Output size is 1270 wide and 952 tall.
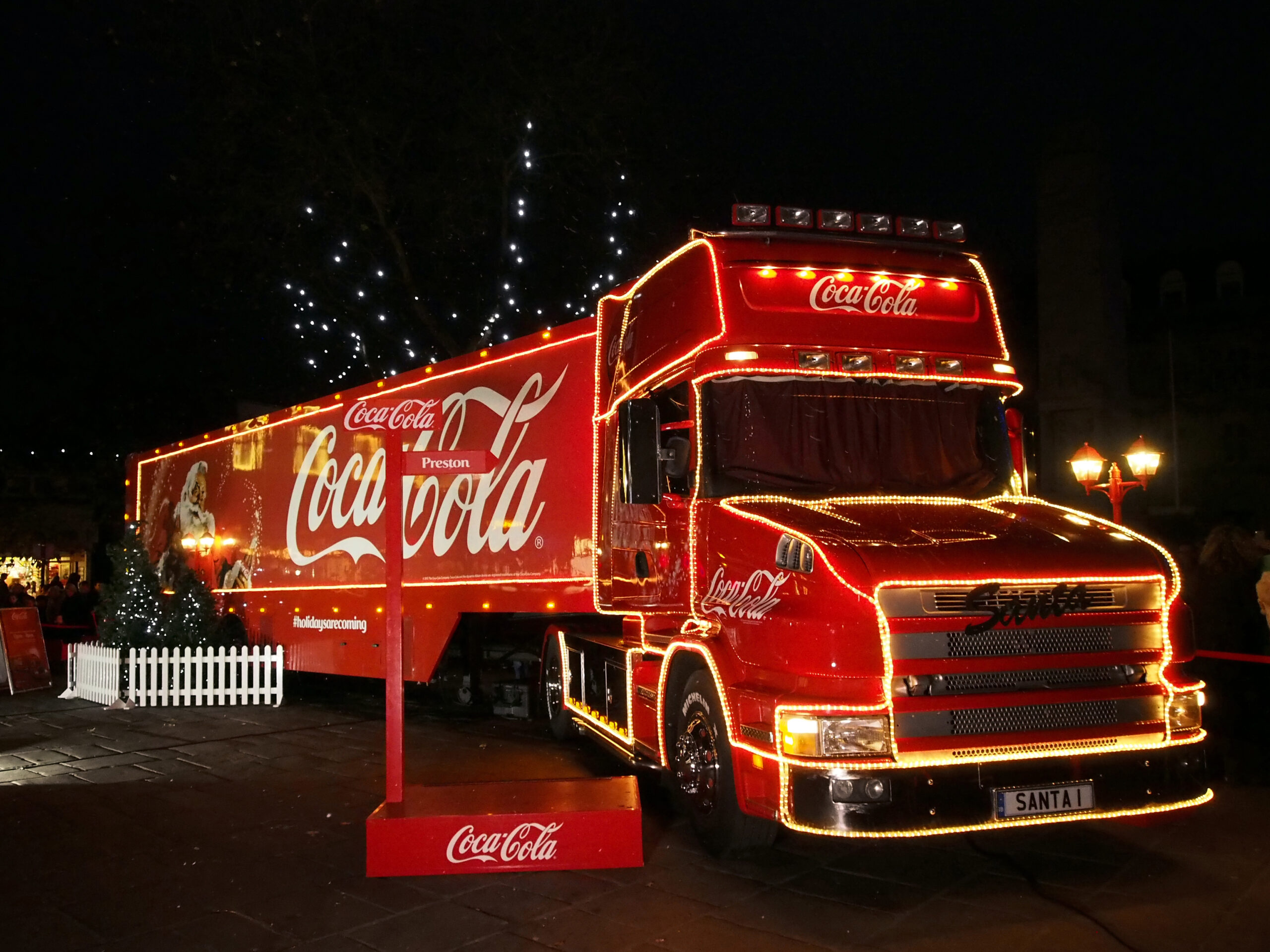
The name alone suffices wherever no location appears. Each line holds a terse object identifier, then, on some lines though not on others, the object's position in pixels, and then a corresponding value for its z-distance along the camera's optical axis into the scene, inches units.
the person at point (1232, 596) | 363.9
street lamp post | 663.8
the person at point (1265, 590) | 352.5
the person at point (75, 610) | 866.1
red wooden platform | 233.0
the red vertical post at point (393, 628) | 245.3
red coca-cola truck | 200.2
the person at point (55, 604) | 900.0
